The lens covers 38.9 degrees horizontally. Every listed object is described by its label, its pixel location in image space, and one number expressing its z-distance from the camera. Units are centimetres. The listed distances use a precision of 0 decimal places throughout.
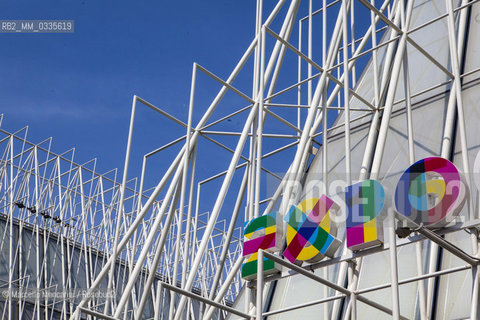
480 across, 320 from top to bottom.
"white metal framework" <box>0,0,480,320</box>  1091
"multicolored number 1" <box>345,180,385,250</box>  988
